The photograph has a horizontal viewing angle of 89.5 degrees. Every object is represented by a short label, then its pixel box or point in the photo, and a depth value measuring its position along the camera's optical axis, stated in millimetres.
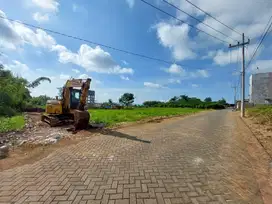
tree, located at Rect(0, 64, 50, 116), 17894
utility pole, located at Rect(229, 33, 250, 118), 17687
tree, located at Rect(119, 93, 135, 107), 76783
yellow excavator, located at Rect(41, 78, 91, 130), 9257
